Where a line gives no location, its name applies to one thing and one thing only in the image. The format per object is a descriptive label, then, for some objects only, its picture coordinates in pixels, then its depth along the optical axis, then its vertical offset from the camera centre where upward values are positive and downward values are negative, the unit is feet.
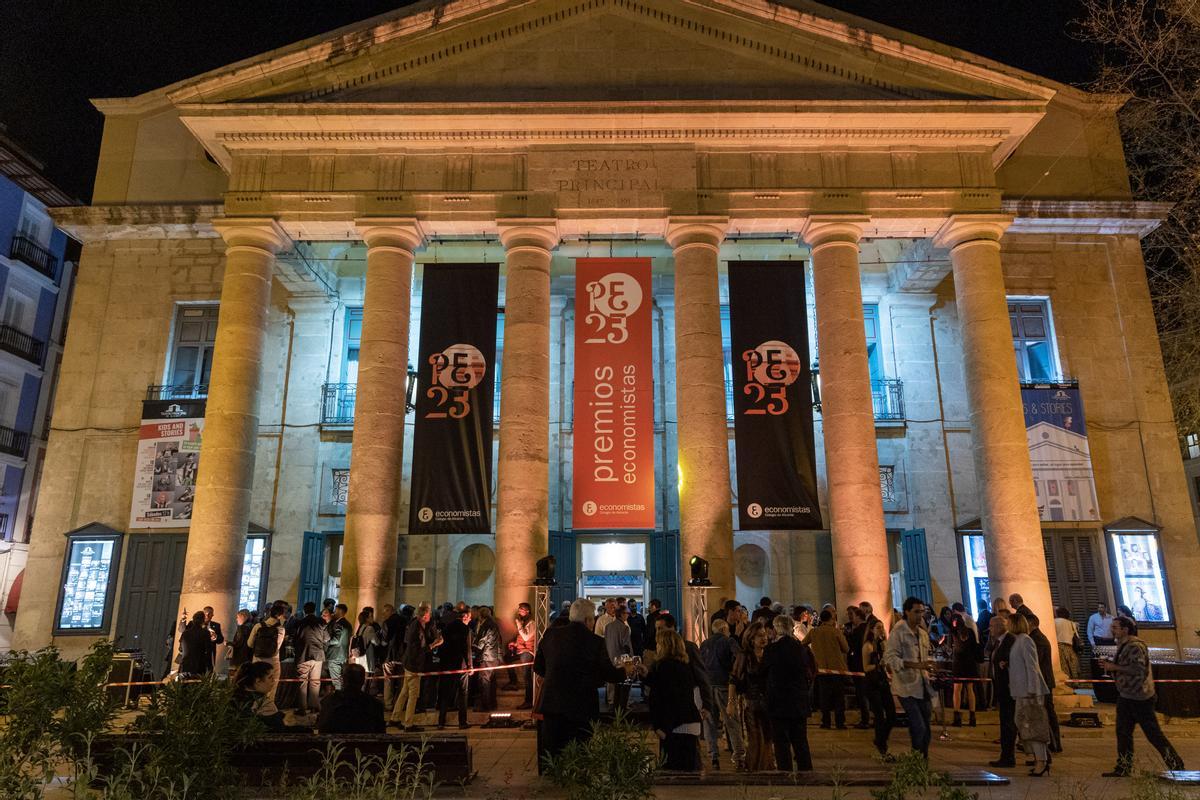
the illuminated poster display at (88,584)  56.59 +2.13
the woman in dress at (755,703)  26.27 -2.77
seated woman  23.66 -2.02
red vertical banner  48.14 +13.02
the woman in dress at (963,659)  38.04 -2.02
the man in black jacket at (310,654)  37.65 -1.74
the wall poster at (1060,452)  56.85 +11.19
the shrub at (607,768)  13.00 -2.46
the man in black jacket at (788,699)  24.41 -2.45
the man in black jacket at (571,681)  21.20 -1.67
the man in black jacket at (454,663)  36.68 -2.10
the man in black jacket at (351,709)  22.20 -2.50
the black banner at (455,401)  48.96 +12.86
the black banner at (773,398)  48.83 +13.02
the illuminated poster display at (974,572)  60.85 +3.14
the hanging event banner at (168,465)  57.52 +10.37
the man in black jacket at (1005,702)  28.63 -3.02
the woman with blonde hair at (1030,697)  27.25 -2.73
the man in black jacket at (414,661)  36.05 -1.99
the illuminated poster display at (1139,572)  56.44 +2.89
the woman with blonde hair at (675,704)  23.20 -2.47
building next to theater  88.28 +30.71
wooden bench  20.03 -3.33
